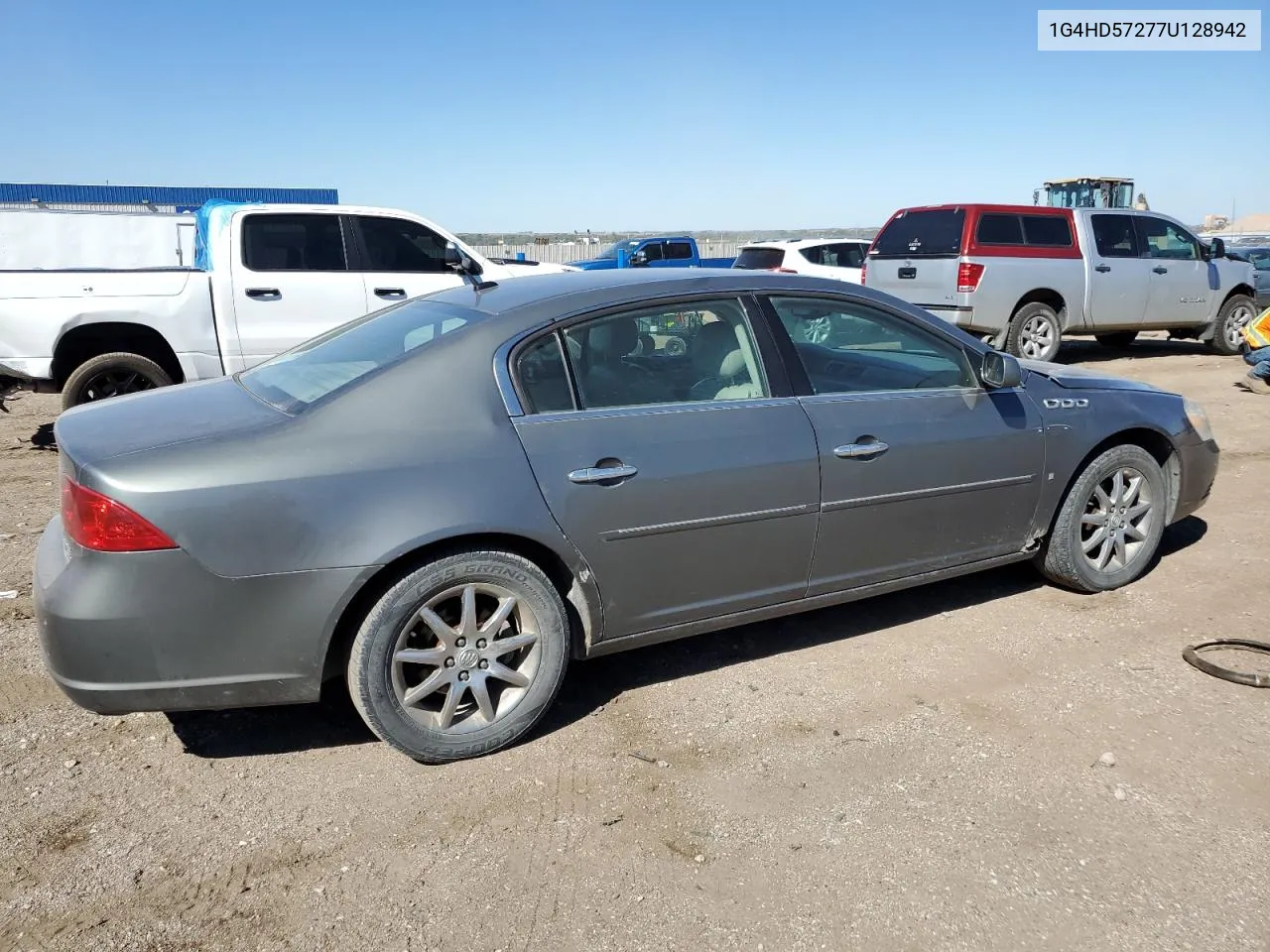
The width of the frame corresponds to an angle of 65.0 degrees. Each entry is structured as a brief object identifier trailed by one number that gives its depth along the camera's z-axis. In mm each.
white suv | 15906
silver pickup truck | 11500
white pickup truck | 7359
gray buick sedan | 2893
